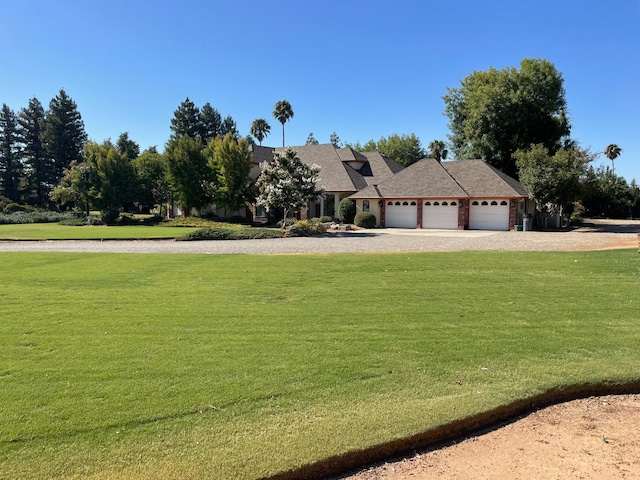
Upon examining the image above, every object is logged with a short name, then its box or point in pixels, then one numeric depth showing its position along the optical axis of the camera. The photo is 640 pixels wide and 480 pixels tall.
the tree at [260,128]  70.38
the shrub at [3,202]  51.74
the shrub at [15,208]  49.34
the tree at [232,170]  35.66
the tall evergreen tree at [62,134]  67.88
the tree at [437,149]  71.50
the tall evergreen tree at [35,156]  67.56
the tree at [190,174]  37.59
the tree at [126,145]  68.38
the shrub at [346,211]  33.31
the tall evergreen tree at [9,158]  66.00
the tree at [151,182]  44.03
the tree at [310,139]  102.28
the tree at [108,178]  40.47
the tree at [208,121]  76.94
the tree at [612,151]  67.31
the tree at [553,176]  29.19
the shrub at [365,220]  31.75
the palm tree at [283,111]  64.00
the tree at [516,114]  37.66
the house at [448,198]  30.27
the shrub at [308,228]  25.34
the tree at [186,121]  75.19
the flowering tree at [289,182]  26.97
